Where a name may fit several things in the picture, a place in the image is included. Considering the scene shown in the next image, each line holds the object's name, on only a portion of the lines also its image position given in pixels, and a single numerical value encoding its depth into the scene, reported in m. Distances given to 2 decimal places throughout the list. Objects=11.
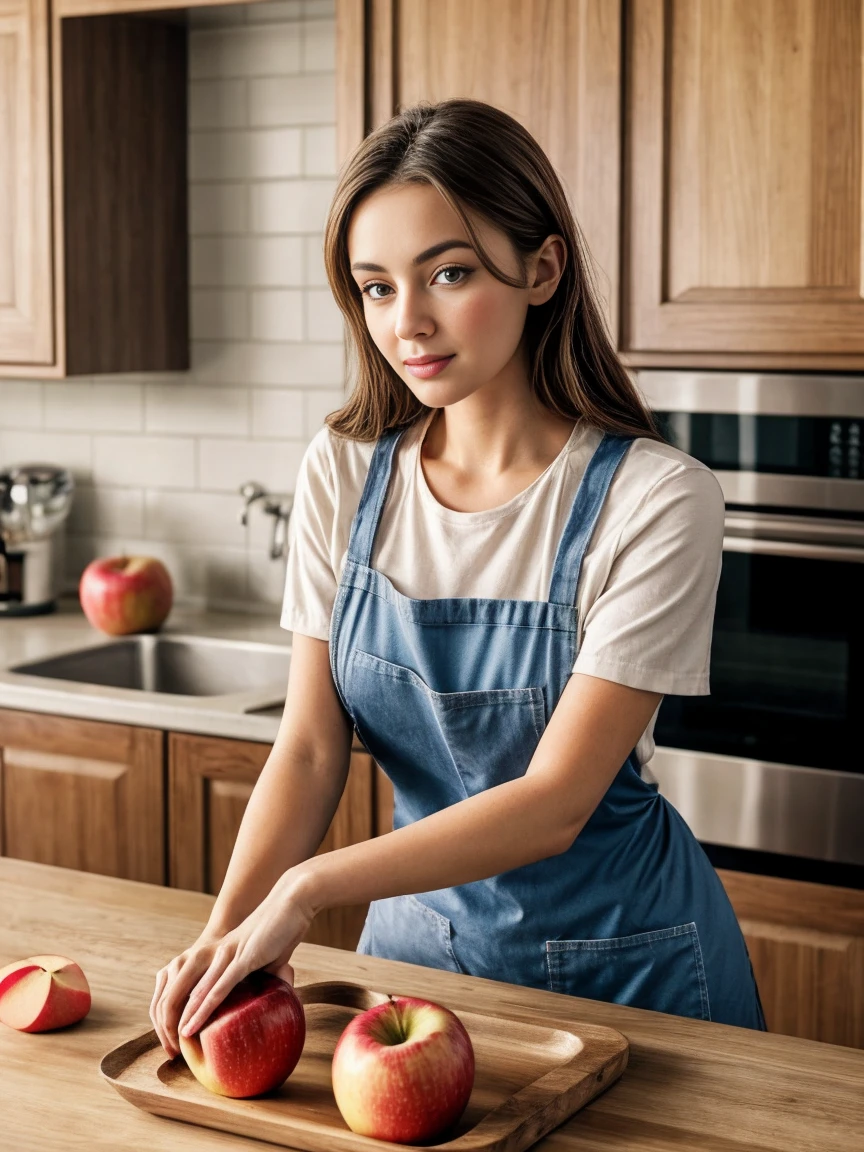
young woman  1.34
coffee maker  3.19
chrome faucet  3.05
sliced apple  1.22
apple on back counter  2.99
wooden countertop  1.06
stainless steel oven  2.21
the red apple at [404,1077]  1.00
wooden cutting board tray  1.03
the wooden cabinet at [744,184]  2.14
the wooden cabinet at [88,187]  2.83
